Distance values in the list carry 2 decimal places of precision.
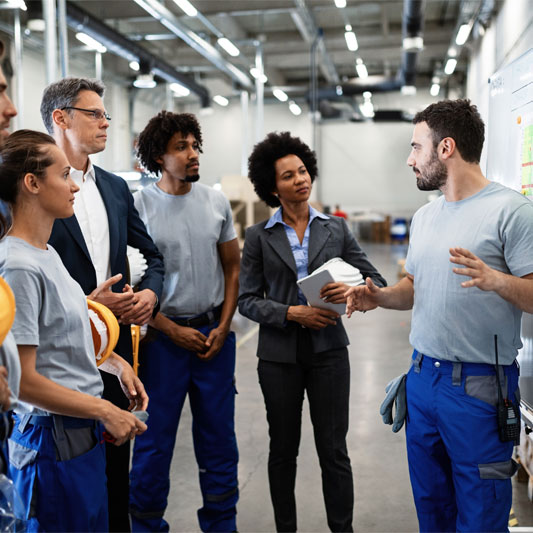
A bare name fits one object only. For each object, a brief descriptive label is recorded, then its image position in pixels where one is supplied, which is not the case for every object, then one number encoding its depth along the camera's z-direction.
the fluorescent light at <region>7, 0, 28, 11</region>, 3.79
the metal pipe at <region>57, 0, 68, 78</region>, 4.67
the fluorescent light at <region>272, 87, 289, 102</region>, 15.16
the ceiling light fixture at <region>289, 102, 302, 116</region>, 17.65
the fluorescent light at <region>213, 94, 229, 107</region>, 16.90
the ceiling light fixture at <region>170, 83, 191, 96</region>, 13.28
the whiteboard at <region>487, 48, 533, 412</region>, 2.24
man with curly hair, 2.46
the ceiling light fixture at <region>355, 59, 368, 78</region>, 14.52
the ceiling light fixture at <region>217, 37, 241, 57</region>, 9.30
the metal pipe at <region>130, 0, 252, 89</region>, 7.28
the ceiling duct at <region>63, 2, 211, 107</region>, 8.52
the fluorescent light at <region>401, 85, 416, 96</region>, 14.05
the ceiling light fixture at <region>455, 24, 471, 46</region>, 9.64
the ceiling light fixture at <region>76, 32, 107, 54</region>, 9.21
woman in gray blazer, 2.33
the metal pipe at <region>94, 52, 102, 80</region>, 10.97
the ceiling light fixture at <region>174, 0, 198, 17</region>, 6.71
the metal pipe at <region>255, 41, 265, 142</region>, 10.93
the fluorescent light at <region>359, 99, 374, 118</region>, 18.14
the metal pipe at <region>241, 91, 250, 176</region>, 13.41
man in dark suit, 2.04
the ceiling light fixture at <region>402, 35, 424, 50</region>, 9.82
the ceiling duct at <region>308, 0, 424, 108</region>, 8.95
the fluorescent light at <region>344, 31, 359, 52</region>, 10.67
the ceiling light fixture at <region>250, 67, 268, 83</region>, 10.91
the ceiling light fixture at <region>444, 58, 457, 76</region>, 12.51
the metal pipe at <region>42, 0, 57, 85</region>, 4.17
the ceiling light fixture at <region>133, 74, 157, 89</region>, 10.95
